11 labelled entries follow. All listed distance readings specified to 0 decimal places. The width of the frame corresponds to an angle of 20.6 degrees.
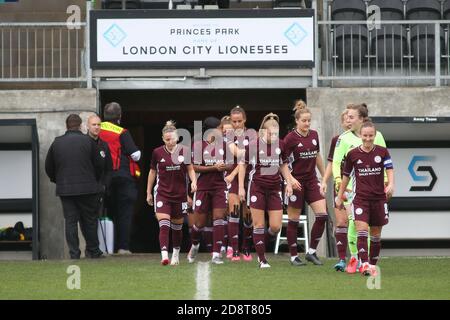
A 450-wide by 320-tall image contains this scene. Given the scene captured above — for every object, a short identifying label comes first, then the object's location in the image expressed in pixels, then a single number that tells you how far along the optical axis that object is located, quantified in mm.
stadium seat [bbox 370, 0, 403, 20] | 21000
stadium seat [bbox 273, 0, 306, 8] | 20875
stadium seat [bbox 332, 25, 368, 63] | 19703
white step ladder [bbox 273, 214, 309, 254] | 19031
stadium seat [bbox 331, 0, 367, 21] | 20797
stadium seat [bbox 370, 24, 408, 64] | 19734
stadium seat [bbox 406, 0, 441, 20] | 21156
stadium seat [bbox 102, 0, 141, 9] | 20906
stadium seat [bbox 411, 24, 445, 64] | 19828
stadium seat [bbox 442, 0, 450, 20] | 21266
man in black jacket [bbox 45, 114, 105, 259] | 17047
